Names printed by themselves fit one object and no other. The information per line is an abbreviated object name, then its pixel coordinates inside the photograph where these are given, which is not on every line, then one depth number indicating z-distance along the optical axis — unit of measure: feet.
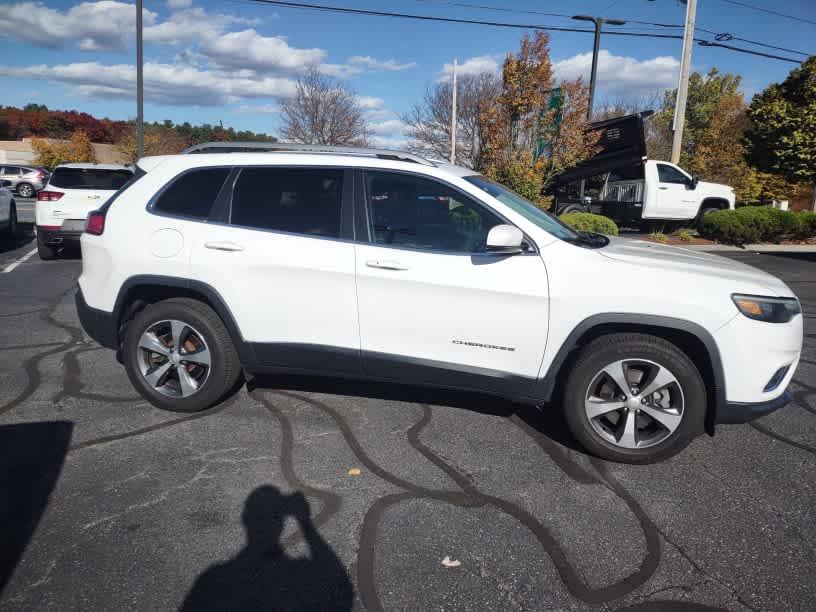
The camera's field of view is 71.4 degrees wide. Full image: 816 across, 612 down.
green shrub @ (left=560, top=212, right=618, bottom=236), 40.57
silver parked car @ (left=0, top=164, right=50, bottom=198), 91.40
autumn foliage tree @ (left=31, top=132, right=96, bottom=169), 168.45
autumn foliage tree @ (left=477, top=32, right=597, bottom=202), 41.93
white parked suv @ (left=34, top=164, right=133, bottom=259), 31.71
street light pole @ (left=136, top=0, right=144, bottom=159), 59.67
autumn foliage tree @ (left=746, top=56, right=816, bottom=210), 52.65
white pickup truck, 47.42
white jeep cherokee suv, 10.56
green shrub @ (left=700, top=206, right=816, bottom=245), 47.70
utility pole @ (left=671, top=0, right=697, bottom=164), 56.24
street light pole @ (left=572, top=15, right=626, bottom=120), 57.82
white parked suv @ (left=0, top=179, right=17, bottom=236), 39.86
